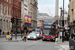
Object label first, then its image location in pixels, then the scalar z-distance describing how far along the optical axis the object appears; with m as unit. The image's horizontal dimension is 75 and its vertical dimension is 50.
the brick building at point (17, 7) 66.56
